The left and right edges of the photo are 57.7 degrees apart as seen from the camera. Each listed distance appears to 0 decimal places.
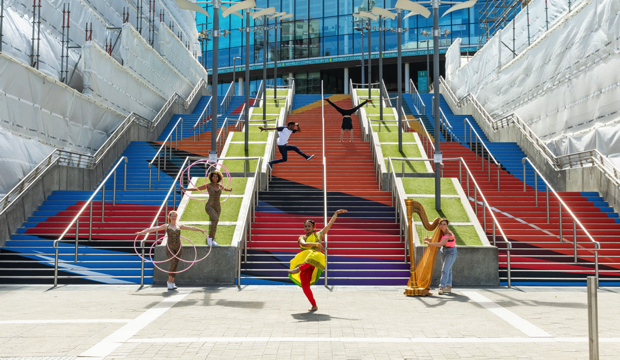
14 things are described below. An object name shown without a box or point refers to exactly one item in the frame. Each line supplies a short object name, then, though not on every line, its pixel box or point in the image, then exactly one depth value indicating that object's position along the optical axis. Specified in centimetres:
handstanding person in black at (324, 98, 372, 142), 2124
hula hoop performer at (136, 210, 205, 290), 1055
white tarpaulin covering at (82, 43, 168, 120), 2195
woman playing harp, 1001
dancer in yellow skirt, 819
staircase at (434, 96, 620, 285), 1171
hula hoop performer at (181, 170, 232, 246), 1142
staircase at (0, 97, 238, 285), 1170
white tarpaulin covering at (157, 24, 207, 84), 3372
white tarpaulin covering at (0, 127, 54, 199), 1509
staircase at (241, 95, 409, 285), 1184
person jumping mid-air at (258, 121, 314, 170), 1709
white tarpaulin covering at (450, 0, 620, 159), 1598
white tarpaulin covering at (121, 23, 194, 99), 2645
